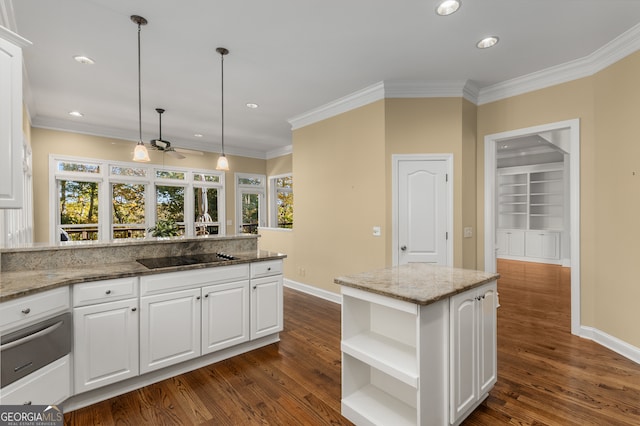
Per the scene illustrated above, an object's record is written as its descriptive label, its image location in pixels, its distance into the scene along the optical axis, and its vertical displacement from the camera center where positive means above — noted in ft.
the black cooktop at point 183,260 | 8.55 -1.43
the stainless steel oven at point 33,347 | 5.47 -2.59
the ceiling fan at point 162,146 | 14.20 +3.12
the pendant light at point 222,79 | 10.19 +5.36
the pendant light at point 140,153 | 9.88 +1.91
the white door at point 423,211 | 12.84 +0.05
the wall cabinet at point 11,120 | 5.65 +1.75
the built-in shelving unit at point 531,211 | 25.25 +0.07
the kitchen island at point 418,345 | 5.57 -2.75
